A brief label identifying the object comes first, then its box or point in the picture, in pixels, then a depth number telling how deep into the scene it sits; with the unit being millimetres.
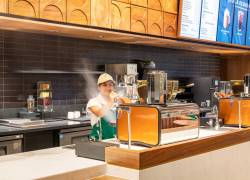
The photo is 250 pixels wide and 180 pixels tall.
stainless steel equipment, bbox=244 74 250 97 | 3077
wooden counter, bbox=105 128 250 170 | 1888
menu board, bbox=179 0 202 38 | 5156
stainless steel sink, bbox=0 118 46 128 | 3781
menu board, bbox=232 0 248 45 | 6039
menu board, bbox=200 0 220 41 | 5414
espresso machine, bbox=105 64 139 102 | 2180
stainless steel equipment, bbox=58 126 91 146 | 3930
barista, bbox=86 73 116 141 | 2814
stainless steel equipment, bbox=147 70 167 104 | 2096
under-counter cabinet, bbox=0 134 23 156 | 3451
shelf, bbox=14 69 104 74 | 4268
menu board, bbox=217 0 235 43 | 5715
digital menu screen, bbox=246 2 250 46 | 6300
